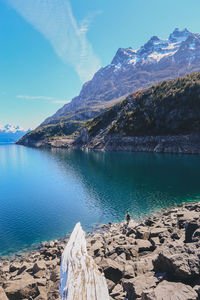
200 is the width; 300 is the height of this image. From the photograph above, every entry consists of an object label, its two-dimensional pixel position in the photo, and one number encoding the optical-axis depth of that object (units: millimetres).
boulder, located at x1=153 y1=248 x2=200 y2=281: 9695
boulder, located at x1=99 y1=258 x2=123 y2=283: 14398
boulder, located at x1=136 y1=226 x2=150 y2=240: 23253
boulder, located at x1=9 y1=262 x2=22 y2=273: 24750
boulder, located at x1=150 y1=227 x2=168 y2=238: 22702
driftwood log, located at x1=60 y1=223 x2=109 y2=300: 6211
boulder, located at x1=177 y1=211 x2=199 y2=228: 24578
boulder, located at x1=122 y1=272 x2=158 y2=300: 9884
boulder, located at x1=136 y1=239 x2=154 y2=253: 19536
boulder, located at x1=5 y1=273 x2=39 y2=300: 14773
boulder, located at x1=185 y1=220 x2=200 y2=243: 15198
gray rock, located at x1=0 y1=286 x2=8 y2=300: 13430
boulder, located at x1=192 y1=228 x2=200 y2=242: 13672
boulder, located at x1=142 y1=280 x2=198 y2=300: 8086
